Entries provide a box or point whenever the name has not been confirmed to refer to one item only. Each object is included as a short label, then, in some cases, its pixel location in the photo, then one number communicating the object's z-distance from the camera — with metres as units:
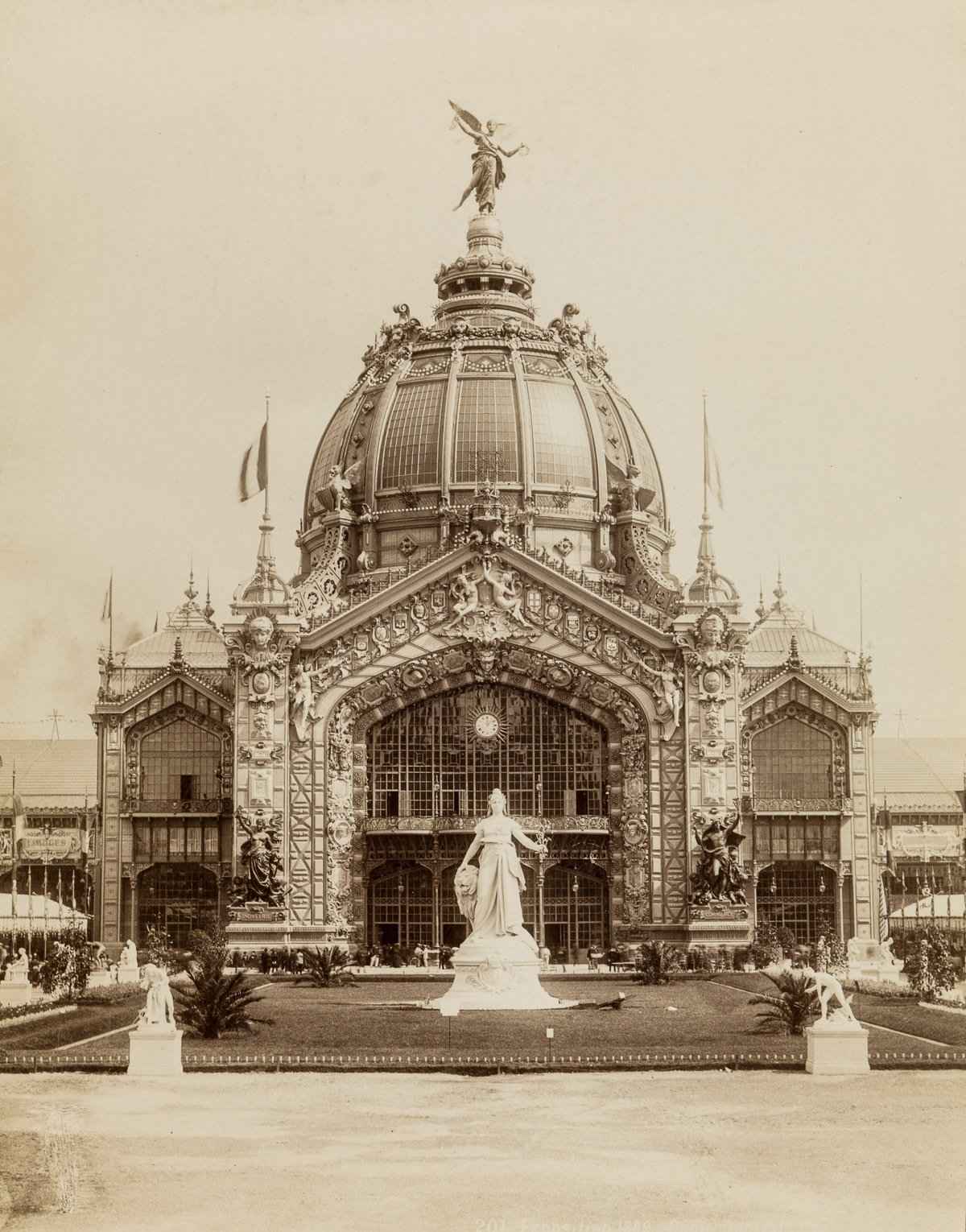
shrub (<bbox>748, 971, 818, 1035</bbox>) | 38.69
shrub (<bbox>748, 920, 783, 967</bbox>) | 73.25
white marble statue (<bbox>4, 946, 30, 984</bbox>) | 50.09
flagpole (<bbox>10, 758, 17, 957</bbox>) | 65.69
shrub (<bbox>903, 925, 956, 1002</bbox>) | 49.91
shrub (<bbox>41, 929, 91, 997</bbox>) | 52.88
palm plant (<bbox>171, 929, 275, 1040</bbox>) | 38.62
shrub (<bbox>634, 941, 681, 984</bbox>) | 61.78
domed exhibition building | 77.69
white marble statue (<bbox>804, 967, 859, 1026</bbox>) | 32.03
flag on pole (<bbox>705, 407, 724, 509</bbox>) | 80.50
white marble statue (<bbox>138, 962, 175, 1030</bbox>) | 32.66
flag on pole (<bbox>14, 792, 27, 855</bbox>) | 79.01
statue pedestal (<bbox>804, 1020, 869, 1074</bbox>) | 32.06
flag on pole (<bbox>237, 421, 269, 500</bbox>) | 80.81
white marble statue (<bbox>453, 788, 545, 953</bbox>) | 48.00
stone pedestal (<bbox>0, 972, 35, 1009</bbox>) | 49.00
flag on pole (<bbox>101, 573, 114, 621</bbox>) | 85.14
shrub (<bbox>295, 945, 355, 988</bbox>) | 60.50
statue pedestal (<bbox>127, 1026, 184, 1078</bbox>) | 32.31
